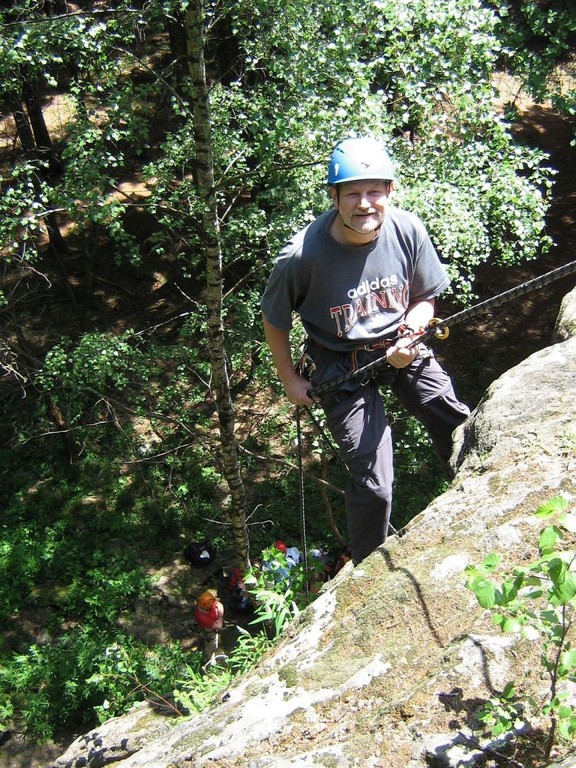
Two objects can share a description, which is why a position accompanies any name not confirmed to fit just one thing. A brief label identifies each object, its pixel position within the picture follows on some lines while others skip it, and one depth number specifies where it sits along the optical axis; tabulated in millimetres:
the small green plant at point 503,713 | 1911
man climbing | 3090
